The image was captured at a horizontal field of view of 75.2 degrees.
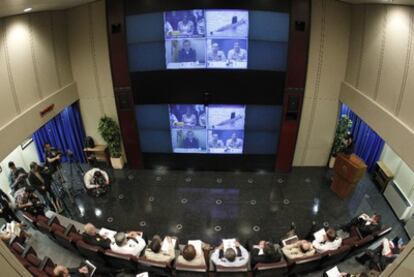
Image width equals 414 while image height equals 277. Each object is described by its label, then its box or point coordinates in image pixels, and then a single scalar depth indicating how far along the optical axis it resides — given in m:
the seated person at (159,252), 4.91
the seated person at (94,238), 5.03
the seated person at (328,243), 5.12
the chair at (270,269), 4.57
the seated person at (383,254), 4.89
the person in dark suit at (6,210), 6.00
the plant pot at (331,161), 8.03
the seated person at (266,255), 4.73
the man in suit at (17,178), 6.45
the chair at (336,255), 4.79
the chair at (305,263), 4.63
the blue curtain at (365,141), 7.46
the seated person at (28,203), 5.90
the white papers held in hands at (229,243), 5.12
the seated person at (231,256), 4.76
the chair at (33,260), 4.64
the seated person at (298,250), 4.93
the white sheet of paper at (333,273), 4.67
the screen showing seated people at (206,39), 6.33
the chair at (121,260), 4.69
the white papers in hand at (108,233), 5.43
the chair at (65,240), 5.06
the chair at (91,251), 4.81
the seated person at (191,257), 4.75
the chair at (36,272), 4.30
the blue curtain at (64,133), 7.89
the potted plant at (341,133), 7.46
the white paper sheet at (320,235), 5.32
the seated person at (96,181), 7.02
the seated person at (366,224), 5.27
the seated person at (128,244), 5.08
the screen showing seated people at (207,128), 7.33
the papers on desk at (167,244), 5.11
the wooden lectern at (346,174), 6.60
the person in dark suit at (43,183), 6.32
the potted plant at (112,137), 7.66
